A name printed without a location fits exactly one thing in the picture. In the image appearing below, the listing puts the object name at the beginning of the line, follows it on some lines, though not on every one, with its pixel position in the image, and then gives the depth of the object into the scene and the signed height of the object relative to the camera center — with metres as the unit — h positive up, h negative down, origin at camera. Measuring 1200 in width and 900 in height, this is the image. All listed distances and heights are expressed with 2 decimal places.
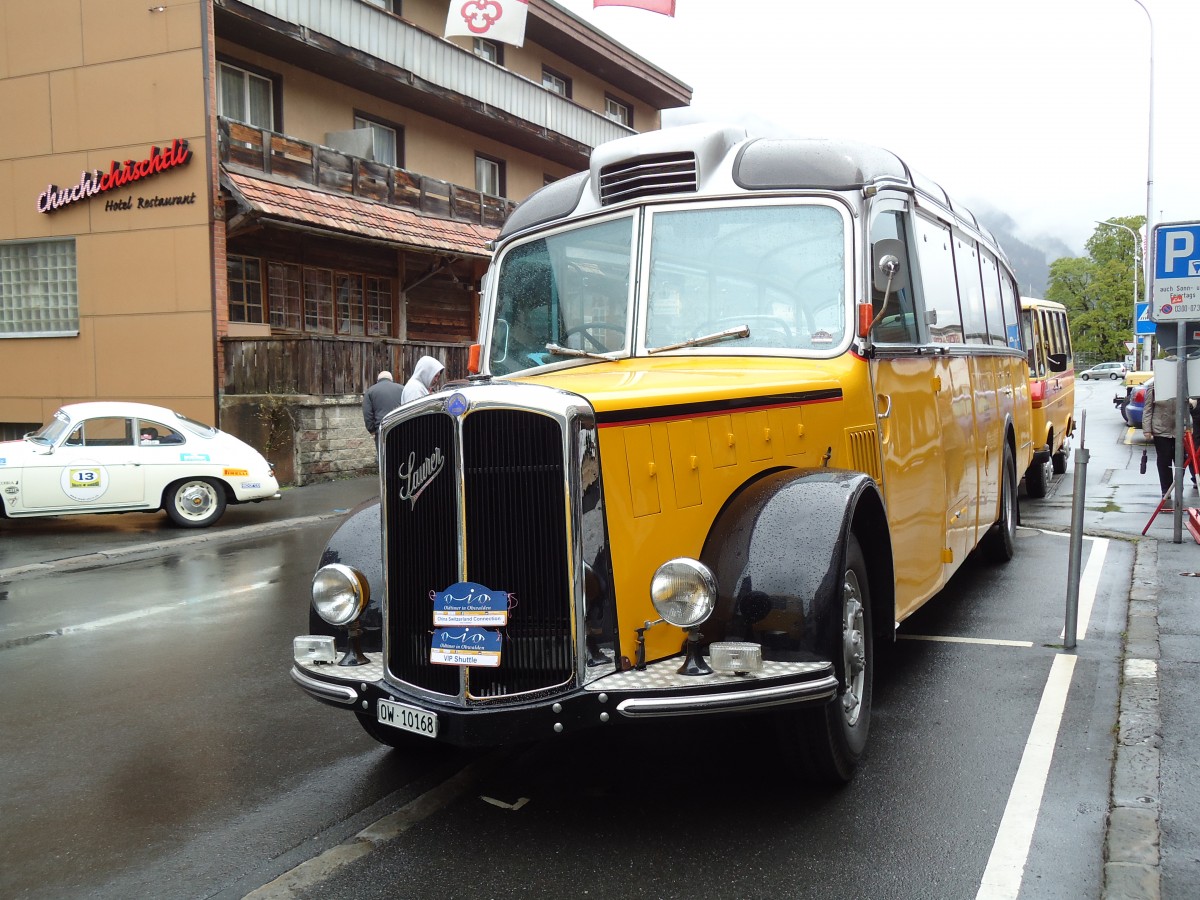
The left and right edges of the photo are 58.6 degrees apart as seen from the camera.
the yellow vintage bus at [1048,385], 13.35 -0.02
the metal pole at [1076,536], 6.08 -0.88
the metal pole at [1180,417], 9.43 -0.31
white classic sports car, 12.25 -0.92
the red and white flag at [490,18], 18.42 +6.35
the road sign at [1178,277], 9.30 +0.92
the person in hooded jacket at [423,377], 12.98 +0.11
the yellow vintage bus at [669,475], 3.63 -0.34
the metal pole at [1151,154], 32.81 +7.26
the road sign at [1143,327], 23.09 +1.28
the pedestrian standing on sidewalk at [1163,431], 11.01 -0.52
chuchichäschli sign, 16.73 +3.44
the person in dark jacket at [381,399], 13.65 -0.16
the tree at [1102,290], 92.56 +8.52
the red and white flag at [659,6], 16.64 +5.91
